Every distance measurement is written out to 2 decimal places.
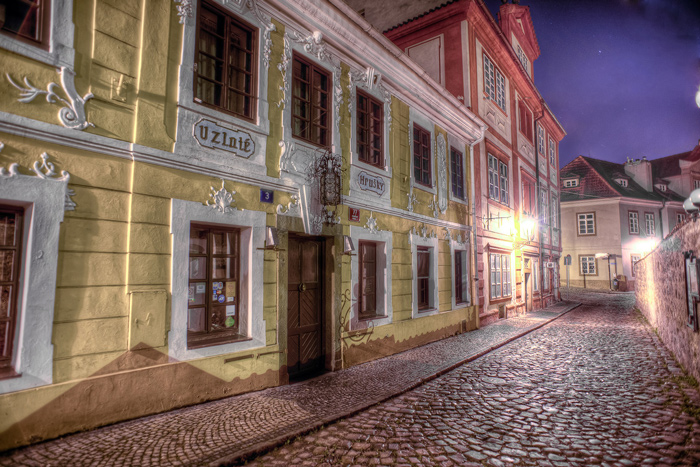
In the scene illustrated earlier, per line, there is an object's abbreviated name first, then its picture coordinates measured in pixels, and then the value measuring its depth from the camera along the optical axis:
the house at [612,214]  31.83
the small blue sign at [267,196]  6.21
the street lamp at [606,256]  31.37
